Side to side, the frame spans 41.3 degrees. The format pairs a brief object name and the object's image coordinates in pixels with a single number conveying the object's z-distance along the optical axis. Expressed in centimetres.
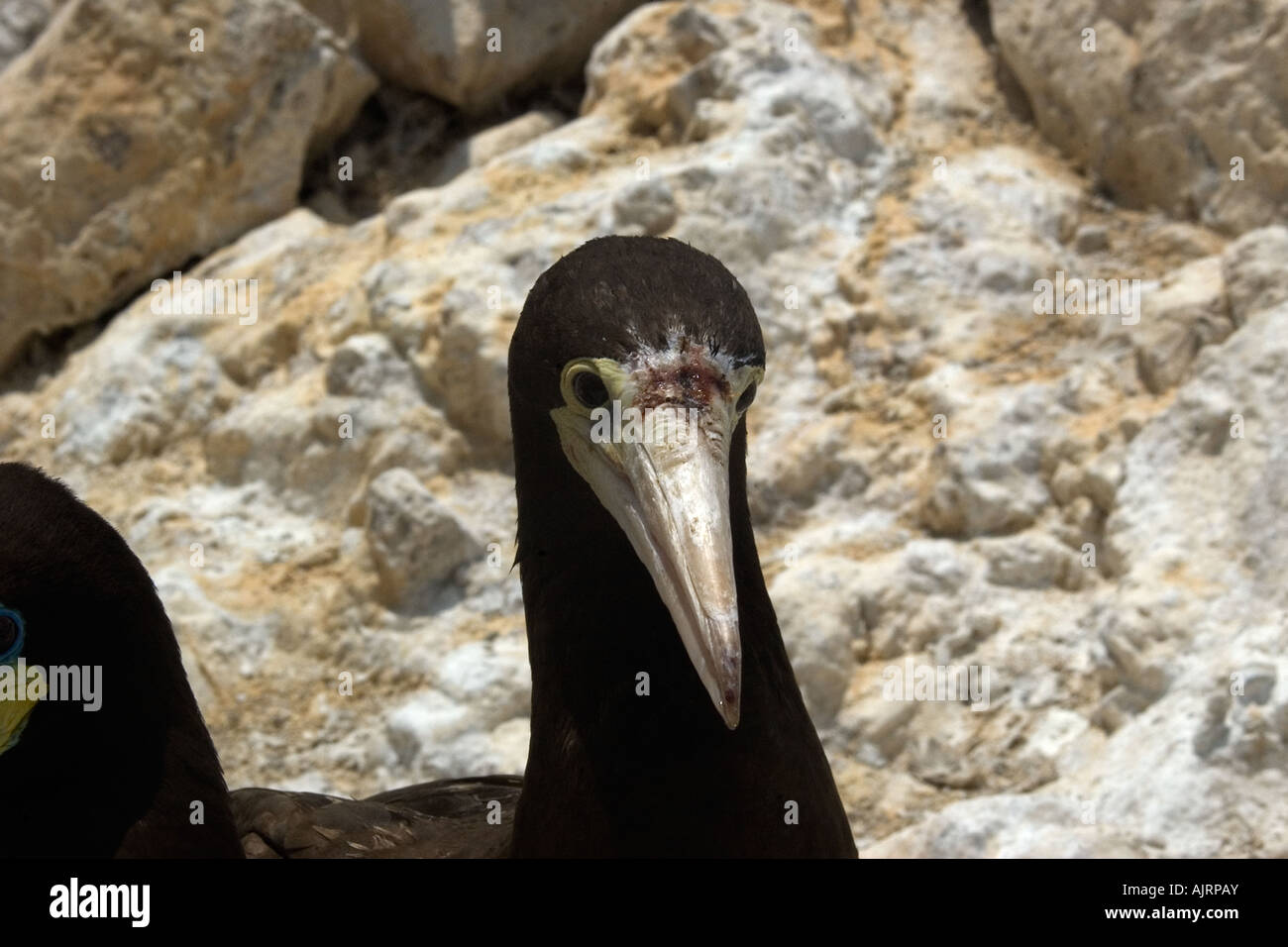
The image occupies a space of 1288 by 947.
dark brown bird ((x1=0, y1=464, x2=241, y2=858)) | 356
